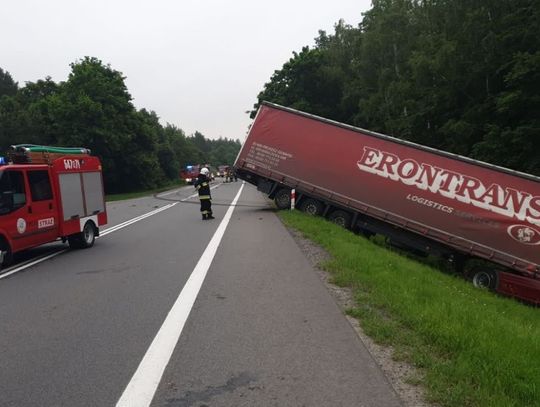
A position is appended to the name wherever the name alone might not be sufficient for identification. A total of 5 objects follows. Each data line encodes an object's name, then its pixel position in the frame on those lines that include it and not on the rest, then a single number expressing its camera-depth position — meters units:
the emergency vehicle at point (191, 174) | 67.73
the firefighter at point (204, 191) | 18.52
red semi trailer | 12.84
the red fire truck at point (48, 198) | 10.06
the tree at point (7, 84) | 80.00
